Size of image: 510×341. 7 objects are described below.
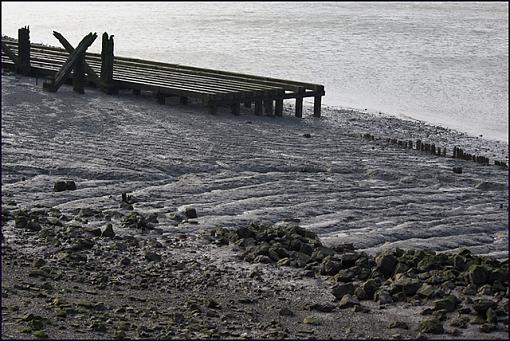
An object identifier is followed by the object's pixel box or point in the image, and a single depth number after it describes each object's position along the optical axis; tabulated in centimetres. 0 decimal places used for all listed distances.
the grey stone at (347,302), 1628
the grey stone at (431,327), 1482
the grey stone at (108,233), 2028
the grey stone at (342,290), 1678
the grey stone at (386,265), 1773
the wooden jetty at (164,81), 3750
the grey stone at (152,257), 1877
